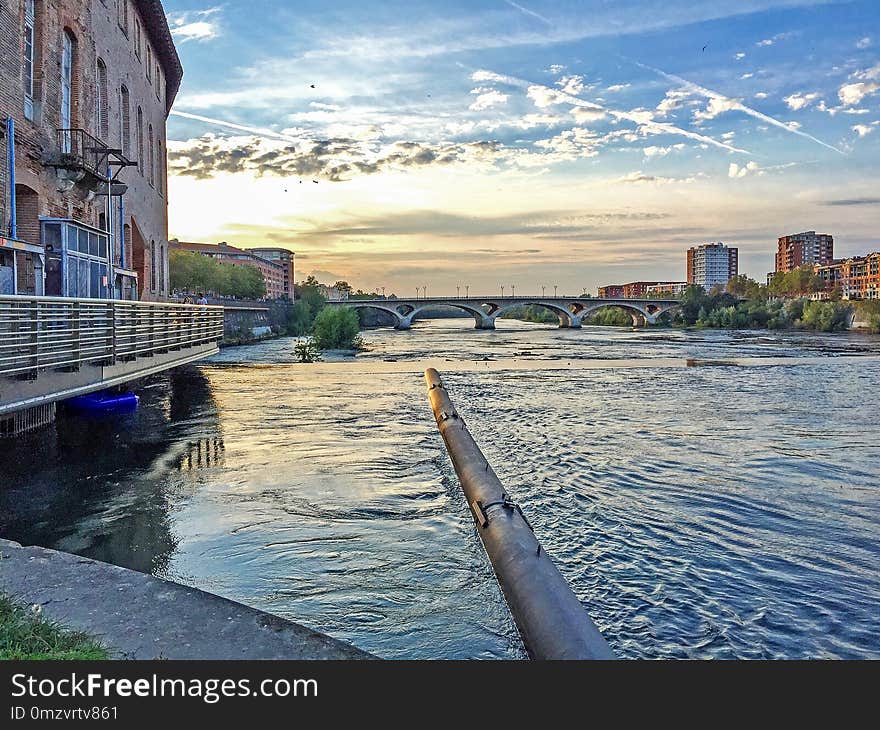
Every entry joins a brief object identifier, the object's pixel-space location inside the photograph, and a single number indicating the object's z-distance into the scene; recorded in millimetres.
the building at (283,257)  189250
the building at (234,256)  148288
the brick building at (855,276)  148125
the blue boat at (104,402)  15984
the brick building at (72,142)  15078
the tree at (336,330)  47125
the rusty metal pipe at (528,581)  5141
